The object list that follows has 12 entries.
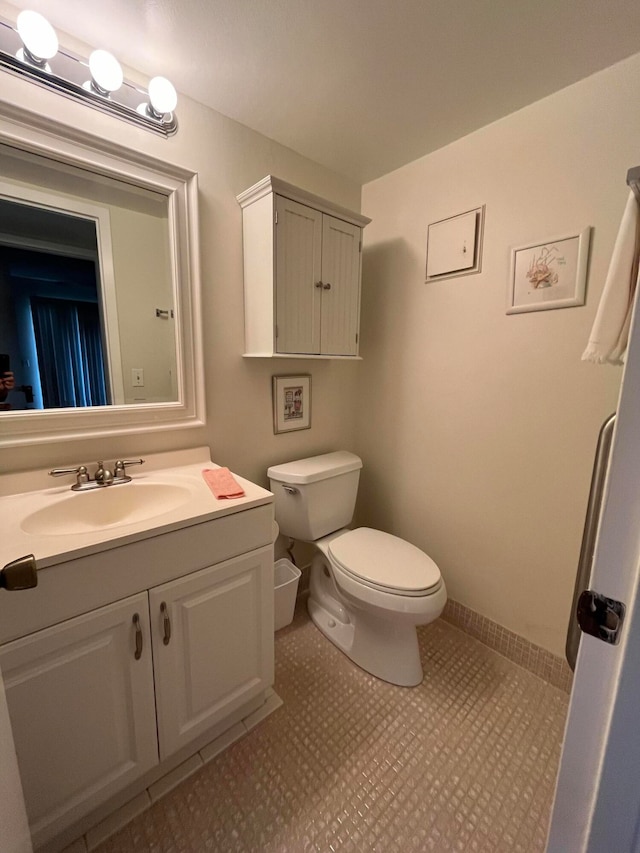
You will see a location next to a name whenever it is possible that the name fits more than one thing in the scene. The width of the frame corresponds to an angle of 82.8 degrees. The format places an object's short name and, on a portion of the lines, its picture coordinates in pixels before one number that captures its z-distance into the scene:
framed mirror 1.08
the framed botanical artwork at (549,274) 1.24
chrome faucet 1.16
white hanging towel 0.73
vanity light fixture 0.96
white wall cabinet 1.39
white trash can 1.63
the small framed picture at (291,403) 1.70
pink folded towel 1.14
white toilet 1.33
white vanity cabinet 0.81
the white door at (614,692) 0.44
